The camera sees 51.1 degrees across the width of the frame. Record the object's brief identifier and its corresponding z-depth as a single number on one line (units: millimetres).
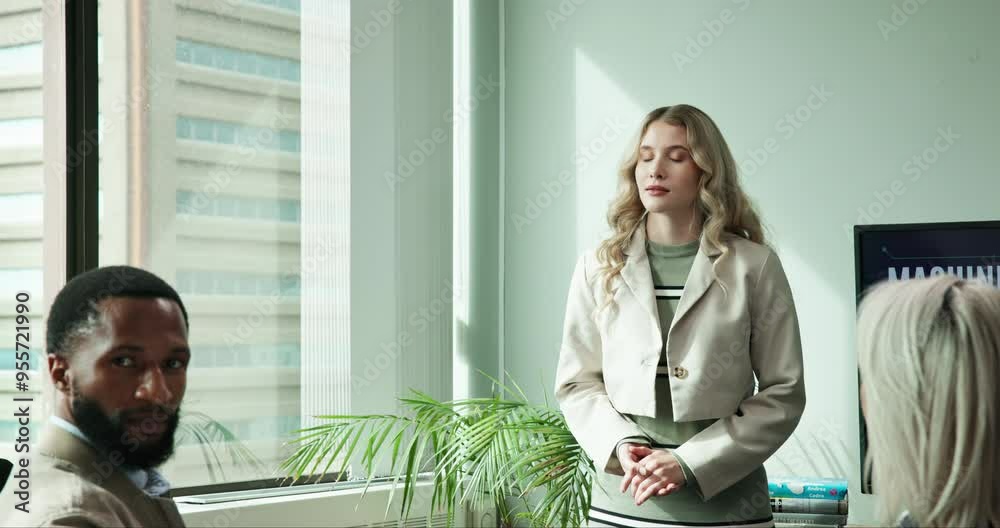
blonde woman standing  2496
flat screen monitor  3281
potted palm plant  3410
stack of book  3373
